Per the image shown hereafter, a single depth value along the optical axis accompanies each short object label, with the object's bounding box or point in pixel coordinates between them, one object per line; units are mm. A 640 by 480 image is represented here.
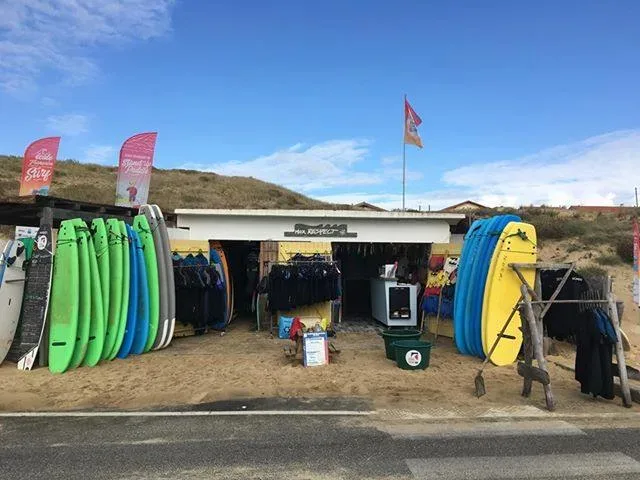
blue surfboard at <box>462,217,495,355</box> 9750
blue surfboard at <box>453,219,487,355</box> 10000
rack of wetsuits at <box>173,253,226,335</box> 11664
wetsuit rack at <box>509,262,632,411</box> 6348
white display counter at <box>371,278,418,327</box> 13883
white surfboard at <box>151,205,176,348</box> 10758
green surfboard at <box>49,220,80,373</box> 8406
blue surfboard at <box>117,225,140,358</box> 9562
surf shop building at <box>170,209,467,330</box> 12828
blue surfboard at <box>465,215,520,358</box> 9602
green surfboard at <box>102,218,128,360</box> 9281
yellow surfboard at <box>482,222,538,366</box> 8977
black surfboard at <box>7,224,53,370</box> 8500
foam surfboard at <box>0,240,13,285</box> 8828
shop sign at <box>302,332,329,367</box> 8680
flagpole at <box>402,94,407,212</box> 17978
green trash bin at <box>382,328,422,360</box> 9336
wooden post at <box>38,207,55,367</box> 8586
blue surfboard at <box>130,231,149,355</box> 9953
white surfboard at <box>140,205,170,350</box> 10453
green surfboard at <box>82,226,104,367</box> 8789
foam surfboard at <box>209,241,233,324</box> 13966
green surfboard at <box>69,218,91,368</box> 8688
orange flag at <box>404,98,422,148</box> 18219
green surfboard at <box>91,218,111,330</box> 9281
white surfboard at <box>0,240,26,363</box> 8555
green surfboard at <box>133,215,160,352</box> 10234
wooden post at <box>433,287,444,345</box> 11969
